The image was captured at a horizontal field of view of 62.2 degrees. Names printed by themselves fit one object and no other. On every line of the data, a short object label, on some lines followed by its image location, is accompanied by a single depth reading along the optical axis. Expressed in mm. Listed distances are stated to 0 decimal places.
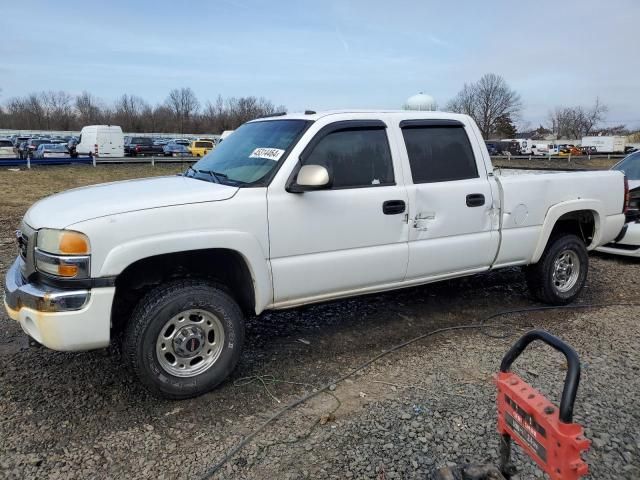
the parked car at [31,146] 31844
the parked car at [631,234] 7273
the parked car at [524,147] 58000
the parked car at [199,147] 40172
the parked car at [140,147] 39781
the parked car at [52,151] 29753
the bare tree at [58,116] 93500
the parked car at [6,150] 26484
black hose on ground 2904
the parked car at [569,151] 55456
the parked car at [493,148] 54156
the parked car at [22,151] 31539
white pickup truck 3129
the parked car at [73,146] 36106
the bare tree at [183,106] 104750
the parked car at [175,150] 40719
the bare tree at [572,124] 108438
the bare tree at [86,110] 98812
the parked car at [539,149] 57769
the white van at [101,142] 35531
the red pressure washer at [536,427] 1945
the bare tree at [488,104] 91688
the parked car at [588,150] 58938
